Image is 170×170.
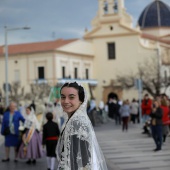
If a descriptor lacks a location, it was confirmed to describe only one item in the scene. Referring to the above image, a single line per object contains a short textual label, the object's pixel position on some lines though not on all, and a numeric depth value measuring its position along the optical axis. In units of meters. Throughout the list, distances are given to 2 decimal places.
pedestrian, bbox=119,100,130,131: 18.52
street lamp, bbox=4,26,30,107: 22.91
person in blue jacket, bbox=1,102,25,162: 10.03
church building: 47.64
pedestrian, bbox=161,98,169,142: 11.74
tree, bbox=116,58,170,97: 39.19
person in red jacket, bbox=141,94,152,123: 16.71
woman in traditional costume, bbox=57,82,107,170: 3.26
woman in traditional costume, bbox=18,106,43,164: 9.74
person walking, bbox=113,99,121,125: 24.23
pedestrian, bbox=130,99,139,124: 22.50
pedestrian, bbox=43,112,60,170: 8.64
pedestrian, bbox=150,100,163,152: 11.01
